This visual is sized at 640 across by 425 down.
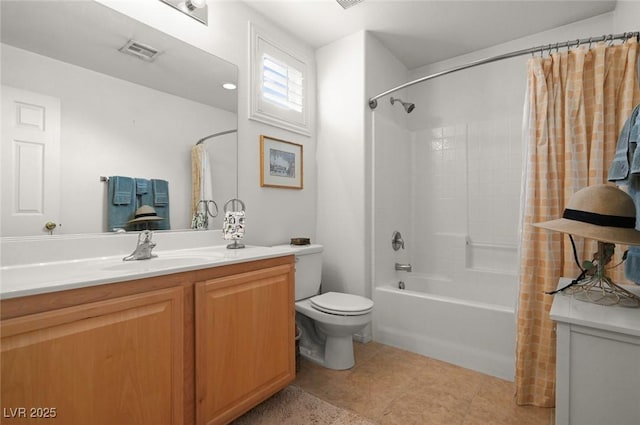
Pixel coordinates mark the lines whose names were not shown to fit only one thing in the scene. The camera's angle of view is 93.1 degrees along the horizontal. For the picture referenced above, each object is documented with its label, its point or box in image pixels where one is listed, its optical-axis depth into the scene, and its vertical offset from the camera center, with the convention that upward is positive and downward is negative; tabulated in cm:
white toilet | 196 -67
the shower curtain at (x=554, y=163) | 156 +27
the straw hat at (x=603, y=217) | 106 -1
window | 224 +101
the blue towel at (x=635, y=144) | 97 +25
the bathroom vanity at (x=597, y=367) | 87 -46
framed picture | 231 +40
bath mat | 154 -106
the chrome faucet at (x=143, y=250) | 147 -18
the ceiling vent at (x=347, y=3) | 214 +150
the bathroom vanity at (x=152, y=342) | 89 -48
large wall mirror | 127 +50
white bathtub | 194 -79
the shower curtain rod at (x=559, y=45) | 151 +91
